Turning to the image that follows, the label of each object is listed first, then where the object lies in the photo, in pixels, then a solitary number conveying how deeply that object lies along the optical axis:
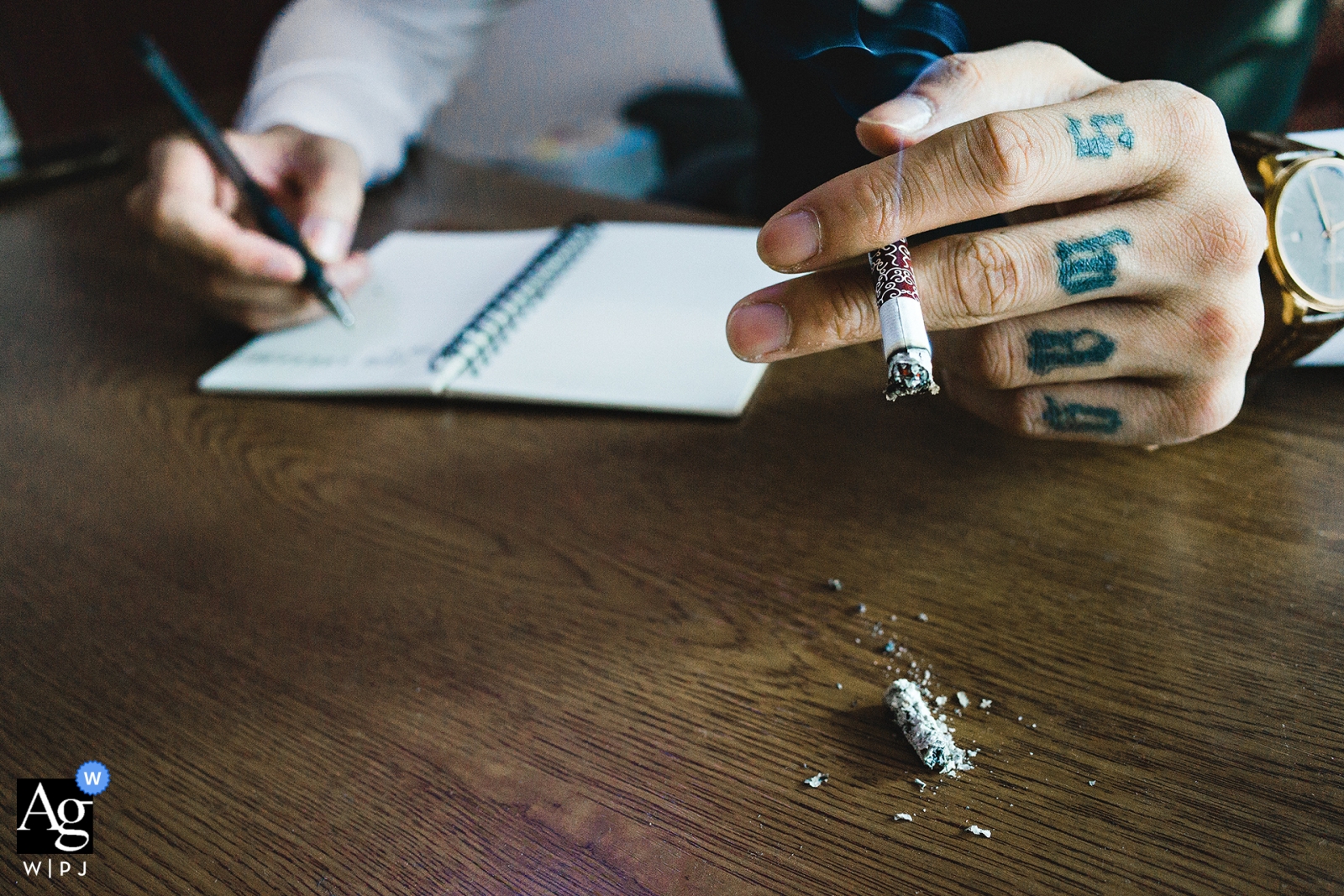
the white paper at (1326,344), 0.48
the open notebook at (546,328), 0.58
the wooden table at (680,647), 0.31
